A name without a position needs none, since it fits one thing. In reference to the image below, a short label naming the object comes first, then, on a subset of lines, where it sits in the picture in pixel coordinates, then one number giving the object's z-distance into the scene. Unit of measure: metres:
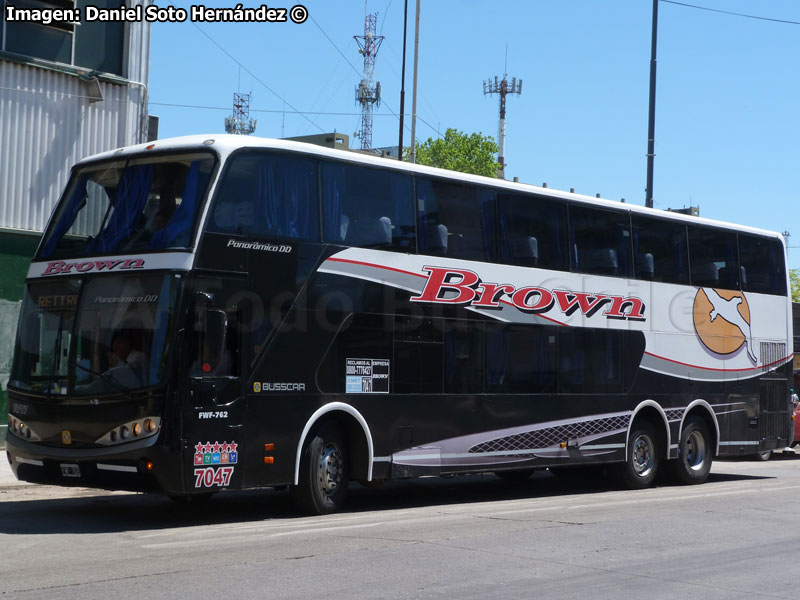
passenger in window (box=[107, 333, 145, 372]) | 11.56
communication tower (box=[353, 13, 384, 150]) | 88.81
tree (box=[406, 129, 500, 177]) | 83.06
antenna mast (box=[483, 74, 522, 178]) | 102.69
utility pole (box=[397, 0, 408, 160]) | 36.68
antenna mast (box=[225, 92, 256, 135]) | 107.88
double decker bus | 11.66
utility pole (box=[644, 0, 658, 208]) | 30.12
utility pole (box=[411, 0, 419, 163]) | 37.60
